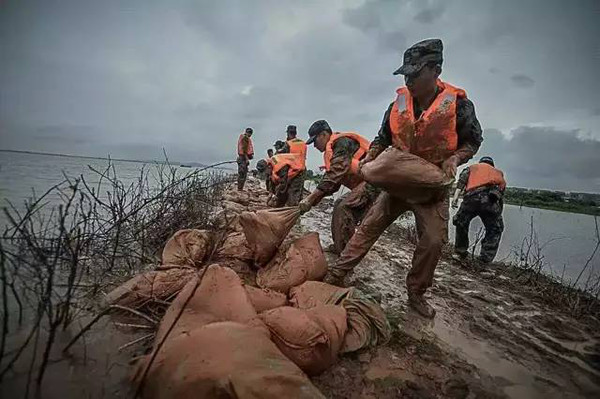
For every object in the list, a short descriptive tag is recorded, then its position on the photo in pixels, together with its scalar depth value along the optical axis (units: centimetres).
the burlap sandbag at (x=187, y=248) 217
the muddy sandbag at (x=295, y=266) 219
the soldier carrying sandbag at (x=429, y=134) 231
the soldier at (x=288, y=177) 595
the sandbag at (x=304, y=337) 135
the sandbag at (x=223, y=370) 95
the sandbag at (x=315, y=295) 188
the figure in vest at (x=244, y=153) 987
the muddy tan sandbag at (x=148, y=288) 174
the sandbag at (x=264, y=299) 175
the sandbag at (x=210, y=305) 131
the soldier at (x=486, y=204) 453
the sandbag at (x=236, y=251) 248
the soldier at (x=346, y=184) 329
